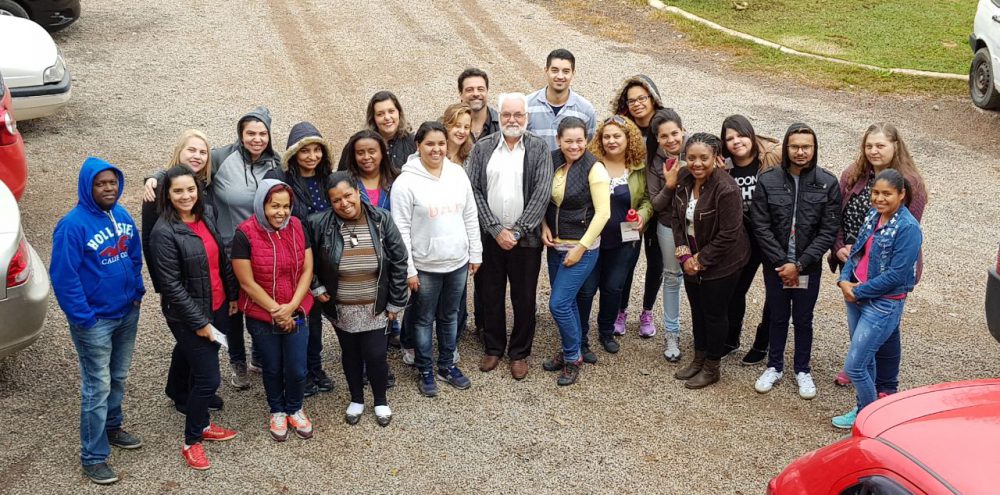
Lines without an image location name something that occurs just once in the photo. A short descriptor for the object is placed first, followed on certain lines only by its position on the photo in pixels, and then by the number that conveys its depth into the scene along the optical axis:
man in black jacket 5.90
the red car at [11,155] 7.64
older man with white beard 6.10
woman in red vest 5.23
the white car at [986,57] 11.55
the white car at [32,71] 9.59
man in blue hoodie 4.89
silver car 5.42
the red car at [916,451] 3.33
